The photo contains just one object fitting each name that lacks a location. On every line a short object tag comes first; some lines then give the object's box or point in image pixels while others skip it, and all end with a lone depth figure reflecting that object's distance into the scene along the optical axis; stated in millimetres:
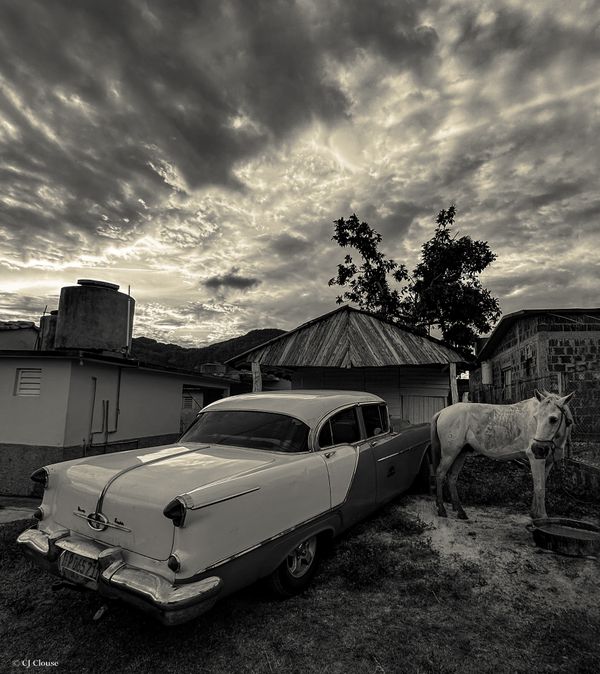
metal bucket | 3932
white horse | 4934
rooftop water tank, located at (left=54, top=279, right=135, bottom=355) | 10547
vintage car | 2441
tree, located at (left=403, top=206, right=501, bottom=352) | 21391
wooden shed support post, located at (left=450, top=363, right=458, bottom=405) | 9203
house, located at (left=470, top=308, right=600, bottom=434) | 9961
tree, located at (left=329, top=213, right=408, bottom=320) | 23016
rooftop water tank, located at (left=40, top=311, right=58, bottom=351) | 11641
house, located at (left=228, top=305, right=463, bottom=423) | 9148
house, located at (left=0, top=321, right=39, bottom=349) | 13922
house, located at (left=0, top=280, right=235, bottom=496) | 7945
